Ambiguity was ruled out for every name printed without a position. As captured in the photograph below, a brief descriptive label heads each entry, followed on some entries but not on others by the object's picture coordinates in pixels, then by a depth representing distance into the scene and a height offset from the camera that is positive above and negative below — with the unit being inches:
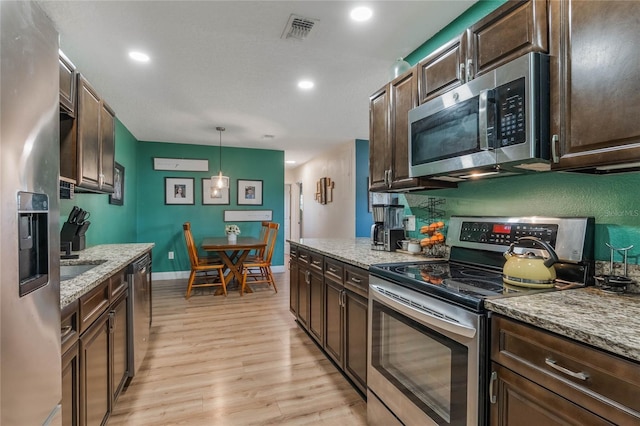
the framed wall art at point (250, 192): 239.3 +14.9
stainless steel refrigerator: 27.6 -0.5
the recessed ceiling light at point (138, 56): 98.4 +47.7
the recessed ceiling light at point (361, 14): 77.8 +48.2
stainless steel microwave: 50.1 +15.5
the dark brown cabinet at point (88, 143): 75.9 +17.7
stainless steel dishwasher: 85.6 -28.1
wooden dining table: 173.3 -18.7
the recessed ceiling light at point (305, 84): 120.9 +48.3
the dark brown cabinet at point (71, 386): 47.4 -26.1
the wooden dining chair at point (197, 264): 170.7 -28.7
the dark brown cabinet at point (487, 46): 51.8 +30.5
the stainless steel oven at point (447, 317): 44.9 -16.5
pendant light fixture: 185.0 +17.5
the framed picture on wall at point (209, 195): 229.9 +12.3
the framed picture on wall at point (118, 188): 164.7 +12.9
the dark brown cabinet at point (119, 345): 71.7 -31.2
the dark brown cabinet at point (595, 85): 40.6 +17.1
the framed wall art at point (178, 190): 223.5 +15.1
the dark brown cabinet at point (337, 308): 77.4 -27.1
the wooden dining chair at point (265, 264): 180.9 -29.1
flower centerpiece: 192.4 -12.2
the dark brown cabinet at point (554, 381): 29.7 -17.5
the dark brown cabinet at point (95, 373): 54.1 -29.2
